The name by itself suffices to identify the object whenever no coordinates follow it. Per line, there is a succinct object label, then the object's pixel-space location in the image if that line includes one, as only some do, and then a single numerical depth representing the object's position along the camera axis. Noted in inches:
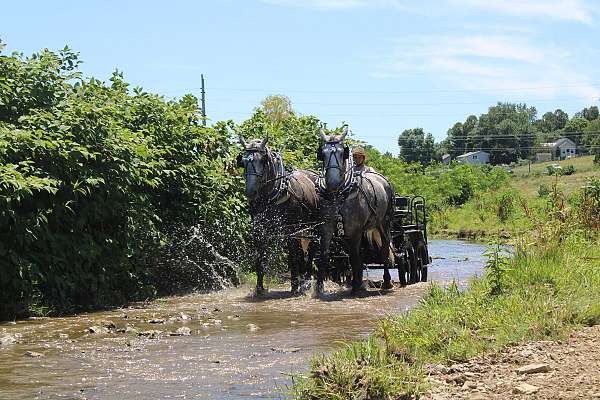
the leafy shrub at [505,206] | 1561.3
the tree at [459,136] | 5147.6
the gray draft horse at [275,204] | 536.4
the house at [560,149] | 4837.6
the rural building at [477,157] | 4669.3
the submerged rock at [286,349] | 357.7
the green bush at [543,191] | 1860.7
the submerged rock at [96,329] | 418.2
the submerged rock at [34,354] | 355.3
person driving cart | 604.7
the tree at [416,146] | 4495.6
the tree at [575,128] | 5229.8
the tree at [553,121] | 5876.0
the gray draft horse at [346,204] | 523.2
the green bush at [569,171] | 2898.6
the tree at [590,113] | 5620.1
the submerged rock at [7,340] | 387.0
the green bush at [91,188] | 470.6
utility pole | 2071.4
